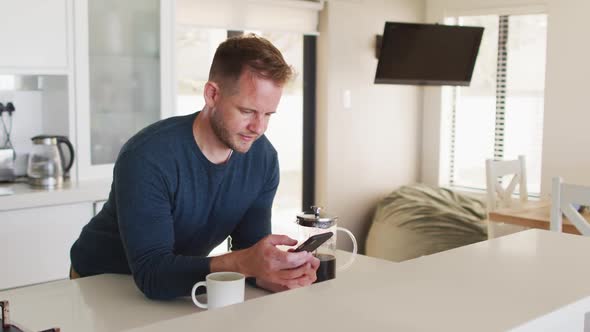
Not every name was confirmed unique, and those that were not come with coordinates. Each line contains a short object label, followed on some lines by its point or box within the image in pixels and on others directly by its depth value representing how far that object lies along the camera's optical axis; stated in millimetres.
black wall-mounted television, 4817
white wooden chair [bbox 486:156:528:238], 4262
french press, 1692
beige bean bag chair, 4820
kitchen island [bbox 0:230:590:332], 960
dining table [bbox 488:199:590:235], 3543
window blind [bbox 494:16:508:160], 5242
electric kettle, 3447
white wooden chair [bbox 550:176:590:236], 3314
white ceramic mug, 1496
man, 1685
